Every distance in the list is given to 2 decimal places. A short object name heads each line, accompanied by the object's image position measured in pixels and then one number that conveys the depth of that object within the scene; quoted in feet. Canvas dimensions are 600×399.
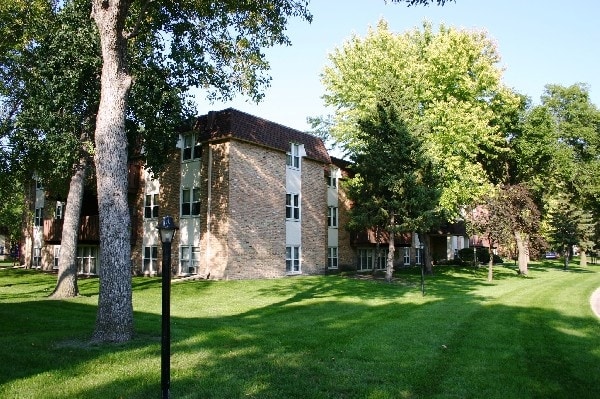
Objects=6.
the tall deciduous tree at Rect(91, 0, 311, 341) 30.81
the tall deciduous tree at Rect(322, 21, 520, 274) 94.38
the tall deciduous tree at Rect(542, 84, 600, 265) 140.77
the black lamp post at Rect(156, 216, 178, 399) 19.40
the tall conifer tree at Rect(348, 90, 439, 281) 82.38
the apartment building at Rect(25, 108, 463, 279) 83.35
